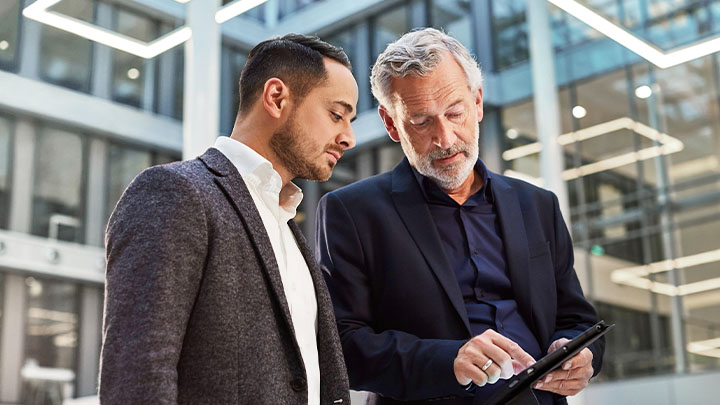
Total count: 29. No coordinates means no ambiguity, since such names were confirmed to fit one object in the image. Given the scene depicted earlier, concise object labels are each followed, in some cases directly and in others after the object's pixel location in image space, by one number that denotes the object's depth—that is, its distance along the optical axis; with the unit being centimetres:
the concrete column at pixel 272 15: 1492
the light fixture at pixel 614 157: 1245
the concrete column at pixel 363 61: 1459
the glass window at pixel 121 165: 1316
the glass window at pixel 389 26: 1465
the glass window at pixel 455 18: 1368
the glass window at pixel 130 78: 1202
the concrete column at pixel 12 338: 1205
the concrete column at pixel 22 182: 1212
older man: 221
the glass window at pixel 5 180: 1202
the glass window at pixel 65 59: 1052
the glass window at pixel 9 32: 858
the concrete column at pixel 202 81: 802
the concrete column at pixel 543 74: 1178
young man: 157
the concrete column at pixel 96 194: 1294
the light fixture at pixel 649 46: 729
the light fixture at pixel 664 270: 1173
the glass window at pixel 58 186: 1246
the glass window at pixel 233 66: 1384
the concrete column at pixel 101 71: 1202
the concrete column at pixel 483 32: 1352
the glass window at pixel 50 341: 1230
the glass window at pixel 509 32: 1332
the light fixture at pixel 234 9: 757
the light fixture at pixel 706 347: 1130
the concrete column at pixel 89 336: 1272
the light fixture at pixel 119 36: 679
